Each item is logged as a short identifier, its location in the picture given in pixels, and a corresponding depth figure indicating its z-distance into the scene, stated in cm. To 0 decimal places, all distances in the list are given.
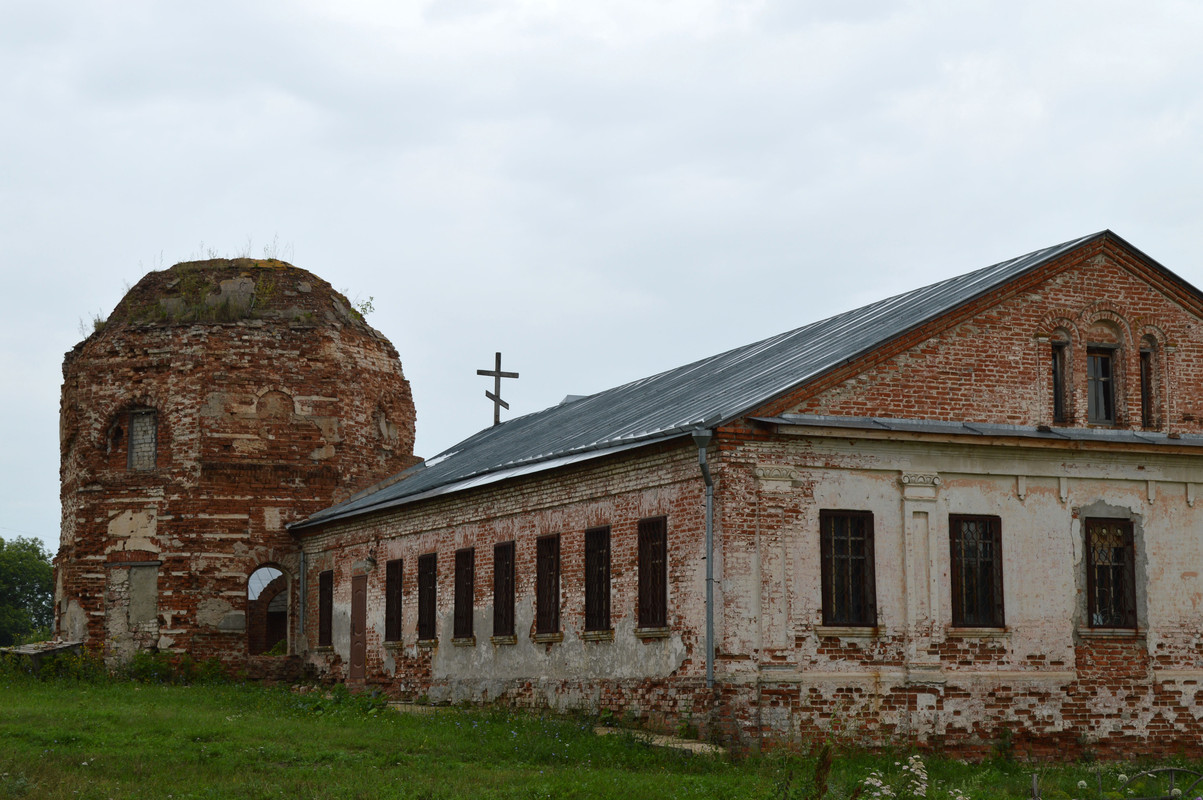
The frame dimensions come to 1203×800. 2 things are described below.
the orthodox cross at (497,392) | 3434
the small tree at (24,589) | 6197
